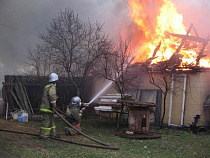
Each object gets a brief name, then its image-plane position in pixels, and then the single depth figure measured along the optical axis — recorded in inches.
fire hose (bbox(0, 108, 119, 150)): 228.1
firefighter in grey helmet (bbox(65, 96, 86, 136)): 307.0
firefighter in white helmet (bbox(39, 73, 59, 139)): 260.7
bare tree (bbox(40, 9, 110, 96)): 422.9
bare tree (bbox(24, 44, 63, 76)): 515.7
